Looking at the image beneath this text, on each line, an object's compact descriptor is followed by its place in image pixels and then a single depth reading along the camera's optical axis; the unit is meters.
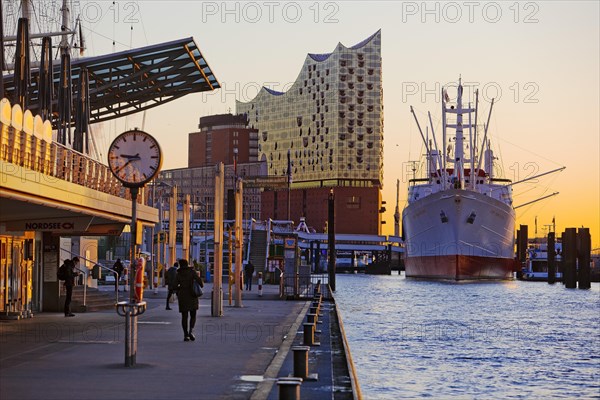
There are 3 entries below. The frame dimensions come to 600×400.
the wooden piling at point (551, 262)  123.38
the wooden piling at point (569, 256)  102.19
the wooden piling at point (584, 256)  106.69
